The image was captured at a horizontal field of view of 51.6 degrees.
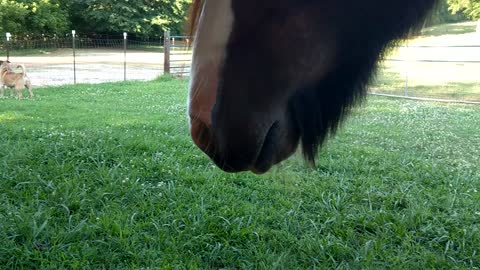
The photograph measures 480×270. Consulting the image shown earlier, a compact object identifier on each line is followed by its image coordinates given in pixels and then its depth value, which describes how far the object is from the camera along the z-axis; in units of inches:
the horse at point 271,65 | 42.6
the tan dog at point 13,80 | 409.3
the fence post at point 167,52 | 577.7
